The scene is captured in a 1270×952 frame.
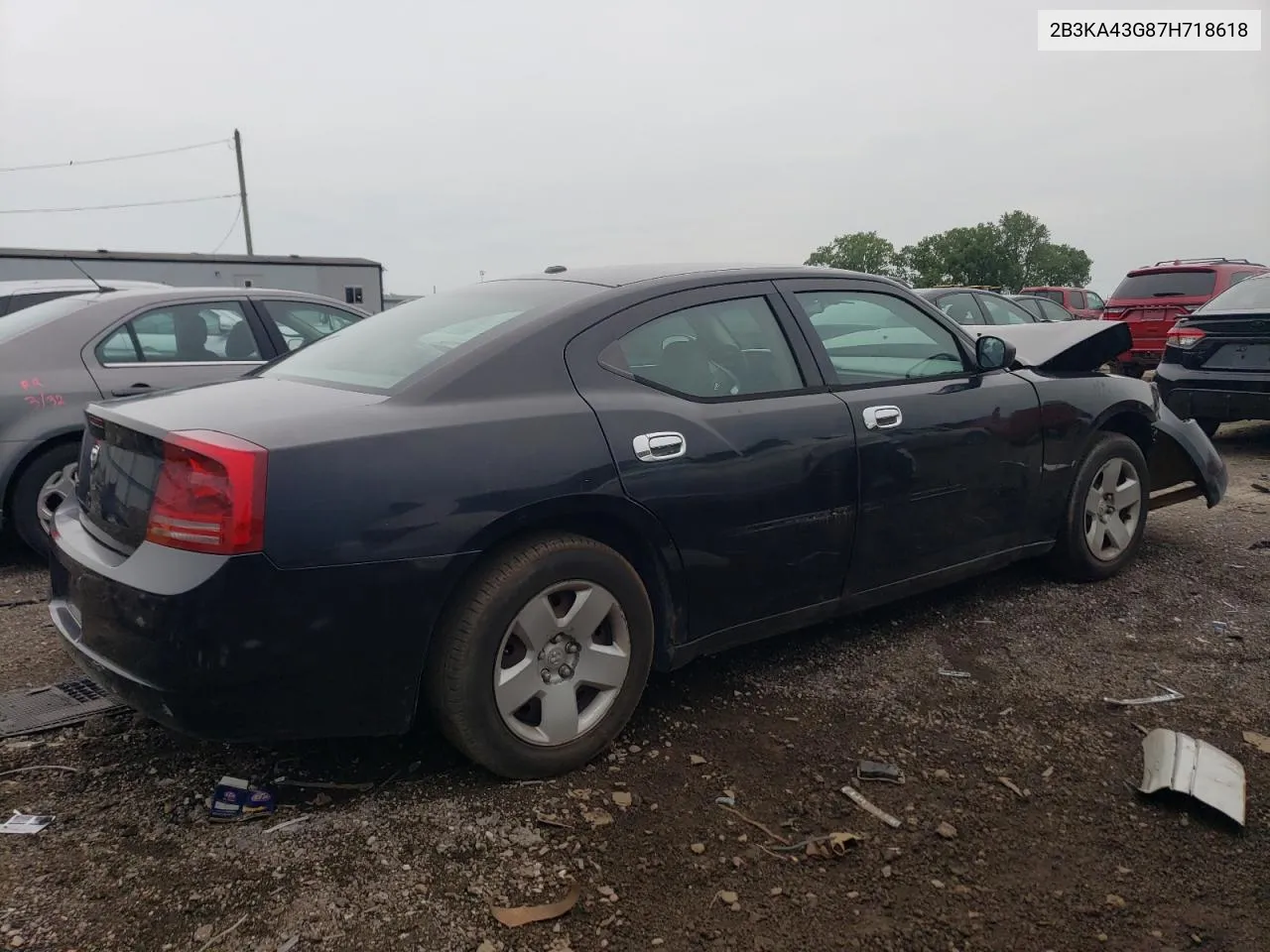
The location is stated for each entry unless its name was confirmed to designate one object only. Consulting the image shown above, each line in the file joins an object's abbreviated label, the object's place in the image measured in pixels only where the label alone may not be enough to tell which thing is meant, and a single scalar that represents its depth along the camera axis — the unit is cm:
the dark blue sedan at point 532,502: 237
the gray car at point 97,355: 485
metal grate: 312
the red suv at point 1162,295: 1260
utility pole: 3641
